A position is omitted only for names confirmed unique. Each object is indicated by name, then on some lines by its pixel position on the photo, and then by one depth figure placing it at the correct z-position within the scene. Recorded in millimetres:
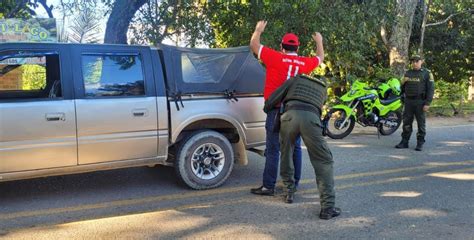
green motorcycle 10031
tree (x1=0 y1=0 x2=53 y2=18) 10594
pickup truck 4922
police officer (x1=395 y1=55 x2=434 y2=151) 8727
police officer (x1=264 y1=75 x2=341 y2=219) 4984
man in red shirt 5441
